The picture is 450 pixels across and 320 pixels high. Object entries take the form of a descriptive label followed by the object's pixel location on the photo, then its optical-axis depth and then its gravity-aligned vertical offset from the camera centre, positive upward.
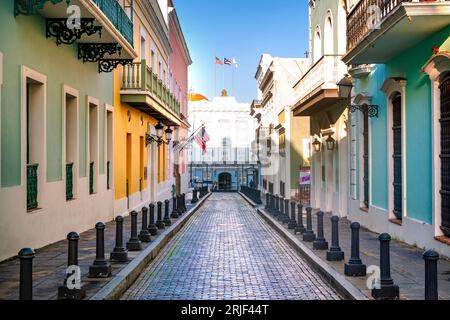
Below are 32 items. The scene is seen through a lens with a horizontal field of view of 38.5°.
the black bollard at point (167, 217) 17.55 -1.36
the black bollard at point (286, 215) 18.48 -1.40
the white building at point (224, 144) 71.75 +2.69
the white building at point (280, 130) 35.25 +2.33
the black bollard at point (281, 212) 19.61 -1.40
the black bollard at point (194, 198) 32.36 -1.55
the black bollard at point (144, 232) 13.41 -1.34
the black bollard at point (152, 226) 14.94 -1.36
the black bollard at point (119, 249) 10.49 -1.32
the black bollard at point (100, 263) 8.95 -1.32
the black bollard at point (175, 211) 20.91 -1.44
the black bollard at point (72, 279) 7.42 -1.30
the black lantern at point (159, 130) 24.81 +1.53
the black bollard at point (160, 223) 16.63 -1.43
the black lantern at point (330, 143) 21.89 +0.83
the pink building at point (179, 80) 38.67 +5.97
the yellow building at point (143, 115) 20.47 +2.11
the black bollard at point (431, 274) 6.18 -1.05
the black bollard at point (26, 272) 5.97 -0.96
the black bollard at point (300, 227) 15.41 -1.44
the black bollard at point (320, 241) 12.30 -1.42
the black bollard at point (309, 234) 13.83 -1.44
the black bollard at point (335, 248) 10.80 -1.37
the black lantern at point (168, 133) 27.30 +1.50
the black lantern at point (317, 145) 24.98 +0.87
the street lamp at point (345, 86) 18.25 +2.30
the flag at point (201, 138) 42.62 +2.00
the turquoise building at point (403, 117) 11.02 +1.03
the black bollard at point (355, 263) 9.21 -1.39
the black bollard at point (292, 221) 16.70 -1.41
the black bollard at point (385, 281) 7.55 -1.36
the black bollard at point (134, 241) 12.00 -1.36
